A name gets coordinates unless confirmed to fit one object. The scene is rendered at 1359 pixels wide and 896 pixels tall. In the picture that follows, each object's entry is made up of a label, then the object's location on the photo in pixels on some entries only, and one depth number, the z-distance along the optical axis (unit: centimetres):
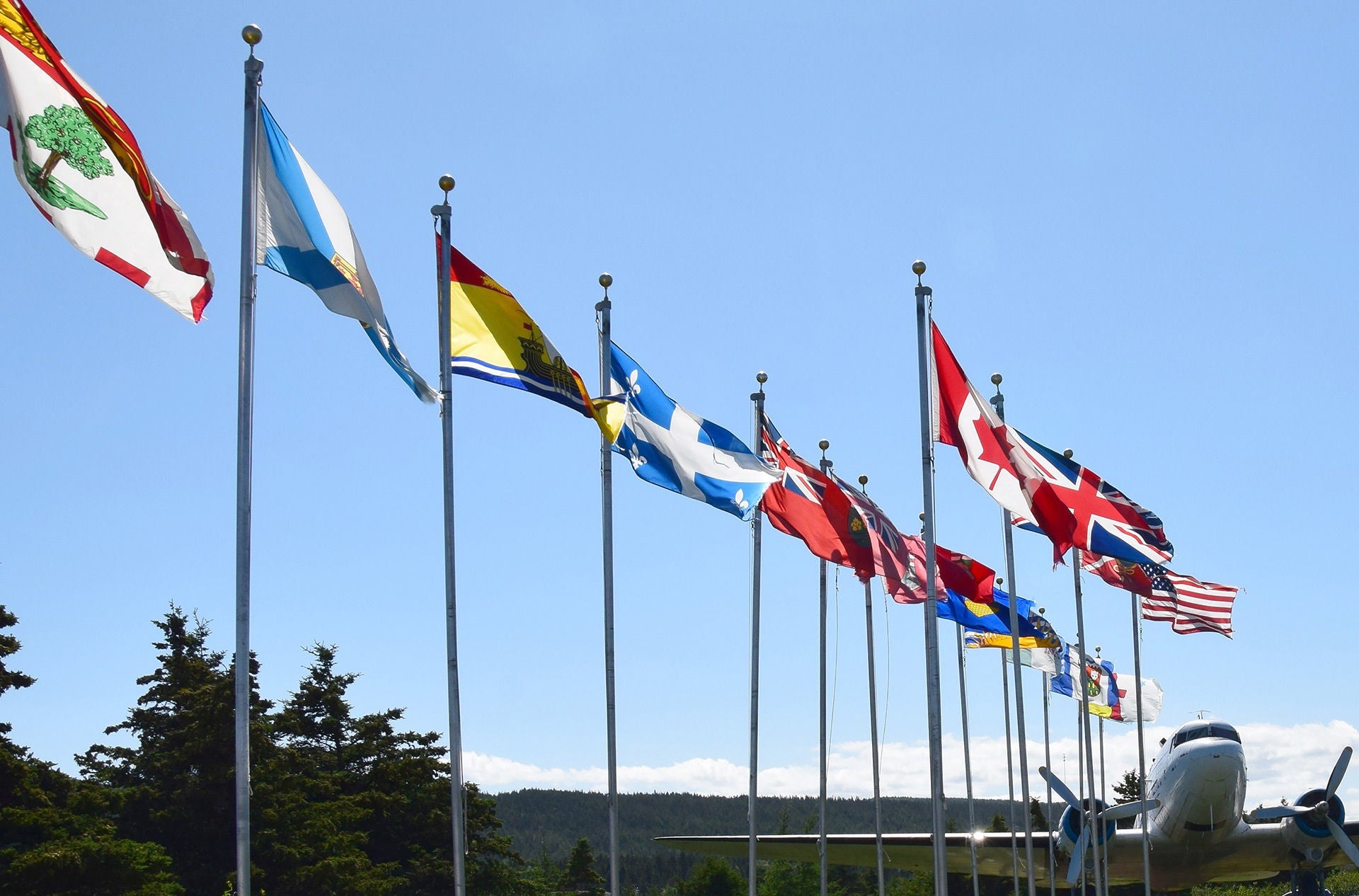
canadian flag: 1692
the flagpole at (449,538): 1291
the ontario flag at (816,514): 1720
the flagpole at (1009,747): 2511
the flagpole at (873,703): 2270
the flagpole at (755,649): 1894
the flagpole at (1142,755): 2625
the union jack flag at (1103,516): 1786
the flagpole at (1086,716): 2338
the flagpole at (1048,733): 2667
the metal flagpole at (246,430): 1005
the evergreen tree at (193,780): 3556
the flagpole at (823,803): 2097
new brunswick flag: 1368
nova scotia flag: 1139
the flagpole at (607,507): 1528
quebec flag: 1527
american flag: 2362
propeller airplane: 3083
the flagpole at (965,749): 2395
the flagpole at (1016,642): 2027
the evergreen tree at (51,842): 2534
